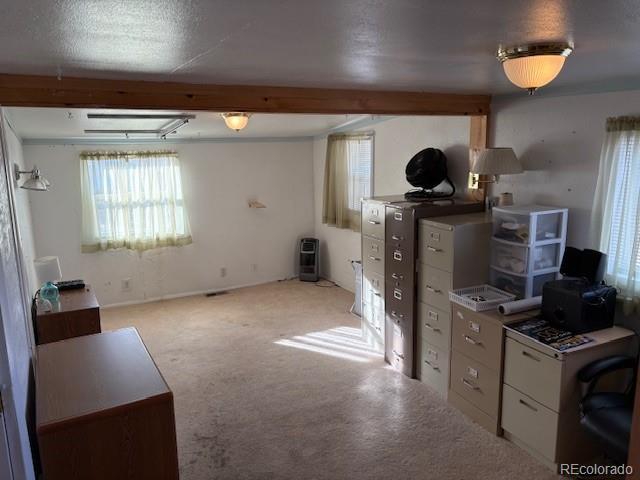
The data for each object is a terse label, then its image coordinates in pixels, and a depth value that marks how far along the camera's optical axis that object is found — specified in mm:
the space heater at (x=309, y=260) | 6387
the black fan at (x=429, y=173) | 3878
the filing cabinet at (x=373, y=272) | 3889
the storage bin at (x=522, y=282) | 3014
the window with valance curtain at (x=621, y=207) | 2541
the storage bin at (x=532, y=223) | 2906
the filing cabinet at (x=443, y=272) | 3154
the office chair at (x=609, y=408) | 2051
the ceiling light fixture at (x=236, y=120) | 3637
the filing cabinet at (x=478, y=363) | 2785
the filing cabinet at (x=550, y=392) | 2396
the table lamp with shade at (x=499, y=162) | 3096
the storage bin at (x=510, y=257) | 2995
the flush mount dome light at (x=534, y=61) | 1640
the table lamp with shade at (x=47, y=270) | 3859
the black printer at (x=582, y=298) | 2545
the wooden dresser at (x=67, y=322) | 3088
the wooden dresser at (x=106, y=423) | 1726
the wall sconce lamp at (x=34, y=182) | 3314
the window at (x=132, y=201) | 5336
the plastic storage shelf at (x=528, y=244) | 2932
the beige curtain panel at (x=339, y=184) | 5645
